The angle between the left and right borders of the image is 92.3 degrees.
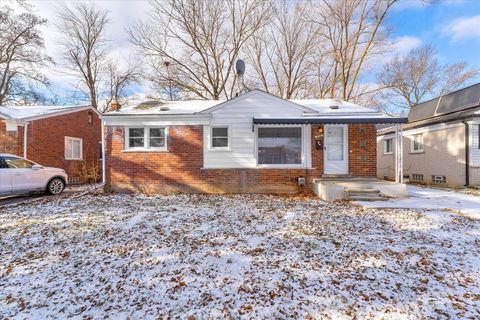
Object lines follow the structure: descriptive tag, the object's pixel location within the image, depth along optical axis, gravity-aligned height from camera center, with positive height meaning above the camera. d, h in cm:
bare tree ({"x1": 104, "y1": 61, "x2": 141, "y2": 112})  2524 +857
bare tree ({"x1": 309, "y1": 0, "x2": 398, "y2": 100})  1872 +994
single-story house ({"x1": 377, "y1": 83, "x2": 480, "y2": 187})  1062 +95
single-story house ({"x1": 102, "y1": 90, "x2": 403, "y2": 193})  908 +48
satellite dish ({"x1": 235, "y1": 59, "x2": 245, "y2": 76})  1188 +482
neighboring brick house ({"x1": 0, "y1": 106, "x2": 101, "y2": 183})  1112 +126
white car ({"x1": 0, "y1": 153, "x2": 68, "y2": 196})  792 -66
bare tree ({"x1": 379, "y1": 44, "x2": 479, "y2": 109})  2358 +873
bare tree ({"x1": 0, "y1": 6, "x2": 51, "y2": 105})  1847 +927
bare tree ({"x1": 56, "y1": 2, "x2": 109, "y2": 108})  2377 +1161
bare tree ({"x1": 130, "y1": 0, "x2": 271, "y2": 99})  1917 +1017
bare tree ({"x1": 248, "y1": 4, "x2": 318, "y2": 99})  2047 +965
